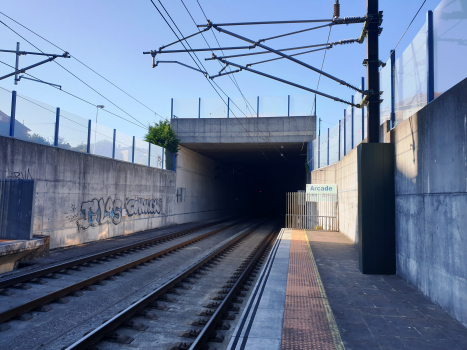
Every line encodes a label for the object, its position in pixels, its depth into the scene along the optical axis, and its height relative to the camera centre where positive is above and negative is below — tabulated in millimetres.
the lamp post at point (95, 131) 17328 +3248
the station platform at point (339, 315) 5098 -2118
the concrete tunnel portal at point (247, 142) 27969 +4800
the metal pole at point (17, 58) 14280 +5703
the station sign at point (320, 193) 21453 +440
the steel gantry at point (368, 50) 9516 +4446
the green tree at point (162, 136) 26594 +4725
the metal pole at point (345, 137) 18084 +3404
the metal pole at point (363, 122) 14289 +3321
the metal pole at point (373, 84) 10047 +3508
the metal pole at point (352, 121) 16216 +3891
